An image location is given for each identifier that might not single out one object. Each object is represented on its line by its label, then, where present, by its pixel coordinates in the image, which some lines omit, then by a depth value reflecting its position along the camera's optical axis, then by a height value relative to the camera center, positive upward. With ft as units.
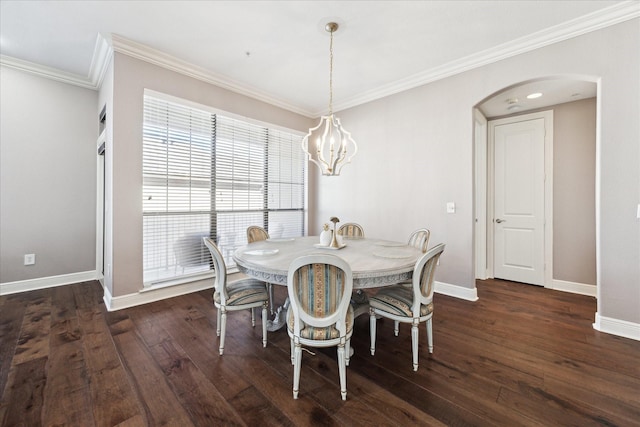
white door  12.91 +0.75
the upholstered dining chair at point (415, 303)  6.22 -2.23
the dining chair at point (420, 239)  9.00 -0.88
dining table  5.97 -1.17
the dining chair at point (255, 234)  10.16 -0.83
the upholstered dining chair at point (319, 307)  5.18 -1.89
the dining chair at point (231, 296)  6.90 -2.26
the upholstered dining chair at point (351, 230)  11.62 -0.72
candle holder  8.16 -0.90
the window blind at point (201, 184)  10.67 +1.39
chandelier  8.49 +2.12
